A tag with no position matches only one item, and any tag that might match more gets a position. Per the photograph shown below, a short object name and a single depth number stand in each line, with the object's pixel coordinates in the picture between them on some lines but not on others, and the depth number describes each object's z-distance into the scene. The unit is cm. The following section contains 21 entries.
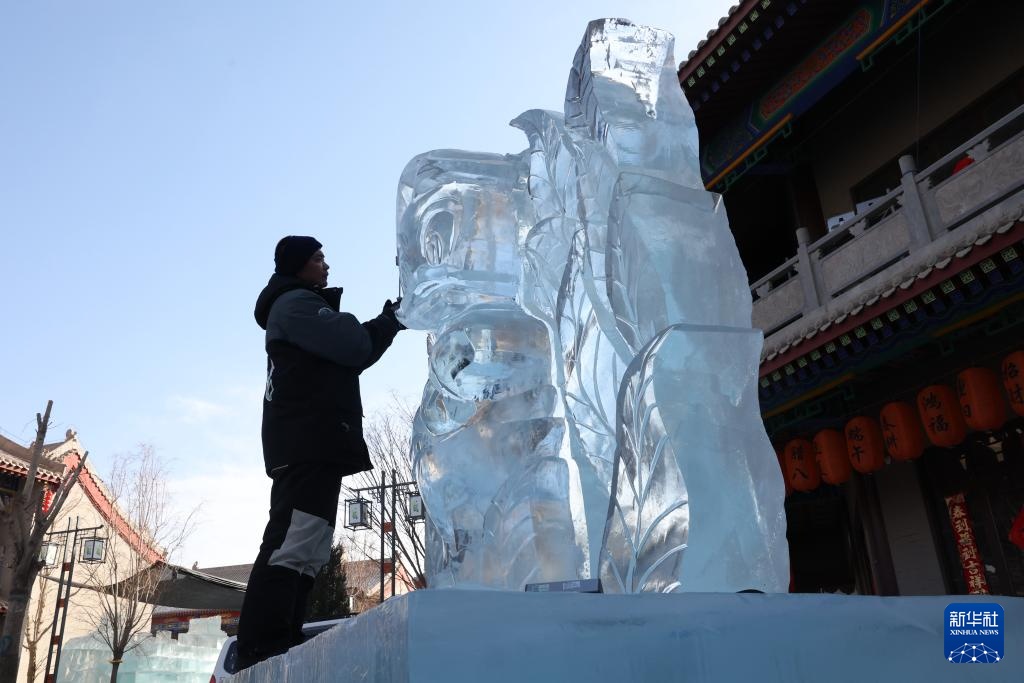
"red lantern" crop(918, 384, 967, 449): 568
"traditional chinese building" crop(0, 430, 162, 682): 1537
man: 180
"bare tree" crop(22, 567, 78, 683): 1583
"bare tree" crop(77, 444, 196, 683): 1479
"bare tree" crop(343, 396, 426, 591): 1309
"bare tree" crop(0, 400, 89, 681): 1047
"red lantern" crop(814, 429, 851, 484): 661
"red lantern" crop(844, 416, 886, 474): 635
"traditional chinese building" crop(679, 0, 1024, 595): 533
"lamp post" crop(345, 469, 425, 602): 1294
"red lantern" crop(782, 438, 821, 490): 689
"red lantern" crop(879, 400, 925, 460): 602
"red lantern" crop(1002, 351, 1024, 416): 506
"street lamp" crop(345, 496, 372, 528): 1298
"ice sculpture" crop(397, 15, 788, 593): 119
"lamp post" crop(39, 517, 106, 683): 1518
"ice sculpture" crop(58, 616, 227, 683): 1475
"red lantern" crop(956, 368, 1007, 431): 539
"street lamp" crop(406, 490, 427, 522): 1265
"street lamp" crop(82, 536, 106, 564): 1547
